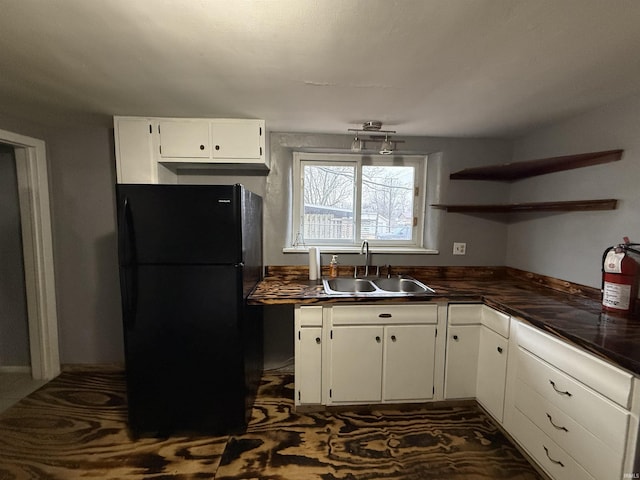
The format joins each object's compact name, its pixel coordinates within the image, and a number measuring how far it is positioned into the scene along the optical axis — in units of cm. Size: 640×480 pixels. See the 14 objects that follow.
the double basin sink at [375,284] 227
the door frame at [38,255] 213
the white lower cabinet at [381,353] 192
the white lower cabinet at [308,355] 189
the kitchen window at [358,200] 257
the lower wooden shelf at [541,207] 172
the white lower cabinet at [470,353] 189
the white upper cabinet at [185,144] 199
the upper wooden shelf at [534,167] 172
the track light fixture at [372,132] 204
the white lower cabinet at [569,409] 110
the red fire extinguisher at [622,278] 153
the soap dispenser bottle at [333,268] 241
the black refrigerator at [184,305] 158
